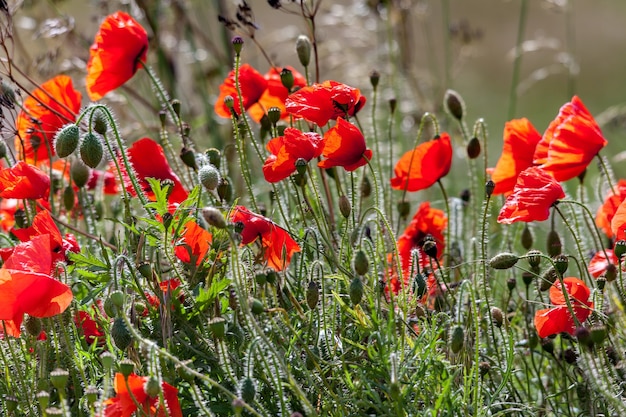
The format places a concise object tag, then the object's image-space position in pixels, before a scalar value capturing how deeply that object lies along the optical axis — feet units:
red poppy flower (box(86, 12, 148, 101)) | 10.76
